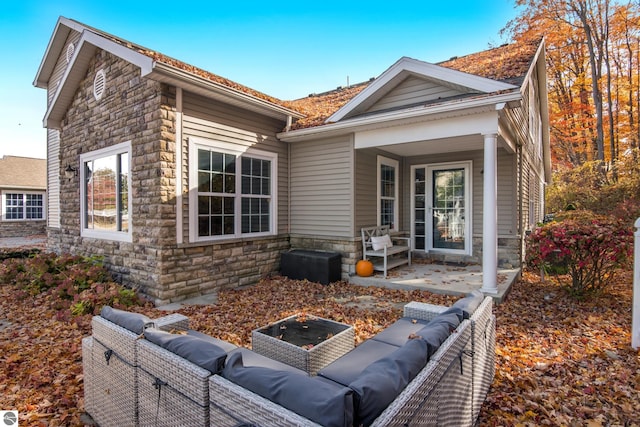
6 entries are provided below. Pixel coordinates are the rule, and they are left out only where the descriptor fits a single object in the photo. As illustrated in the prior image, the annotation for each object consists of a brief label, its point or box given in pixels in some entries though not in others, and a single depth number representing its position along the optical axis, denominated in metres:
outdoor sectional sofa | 1.40
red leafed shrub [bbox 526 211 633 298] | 4.84
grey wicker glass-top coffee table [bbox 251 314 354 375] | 2.70
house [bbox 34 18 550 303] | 5.50
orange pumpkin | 6.68
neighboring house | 16.94
